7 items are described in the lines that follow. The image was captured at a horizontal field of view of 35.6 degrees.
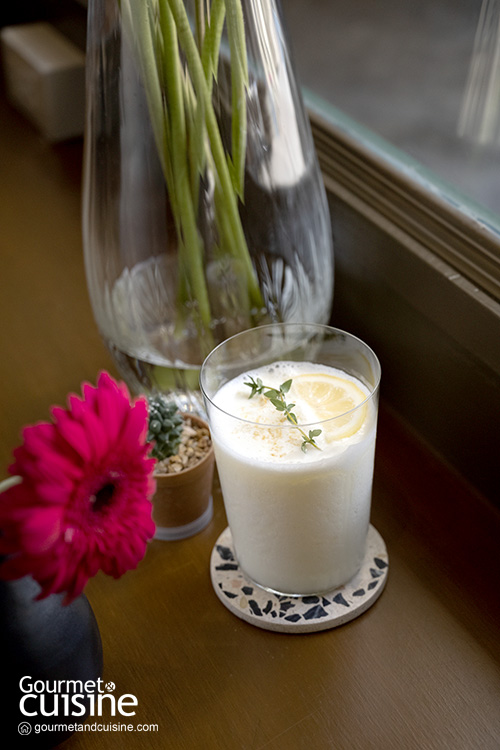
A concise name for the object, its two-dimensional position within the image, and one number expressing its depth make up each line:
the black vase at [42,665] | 0.40
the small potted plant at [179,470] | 0.56
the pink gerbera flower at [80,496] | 0.32
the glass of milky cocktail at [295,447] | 0.47
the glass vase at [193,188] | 0.52
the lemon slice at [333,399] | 0.47
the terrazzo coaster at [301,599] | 0.52
